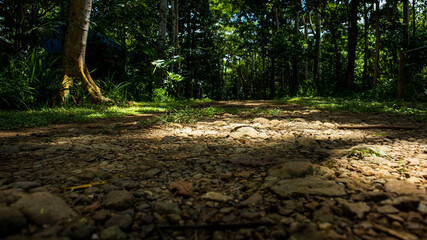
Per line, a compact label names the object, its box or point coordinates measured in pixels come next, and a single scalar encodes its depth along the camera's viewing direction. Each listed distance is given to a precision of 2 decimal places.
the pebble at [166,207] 0.93
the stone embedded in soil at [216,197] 1.02
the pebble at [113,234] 0.74
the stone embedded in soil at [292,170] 1.24
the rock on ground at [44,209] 0.80
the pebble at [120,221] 0.82
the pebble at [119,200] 0.94
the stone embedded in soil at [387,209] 0.87
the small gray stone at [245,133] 2.30
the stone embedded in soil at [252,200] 0.98
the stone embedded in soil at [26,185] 1.05
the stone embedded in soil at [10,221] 0.71
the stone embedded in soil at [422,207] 0.86
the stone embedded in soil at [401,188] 1.01
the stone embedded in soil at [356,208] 0.86
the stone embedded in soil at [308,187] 1.04
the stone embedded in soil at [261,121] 3.14
